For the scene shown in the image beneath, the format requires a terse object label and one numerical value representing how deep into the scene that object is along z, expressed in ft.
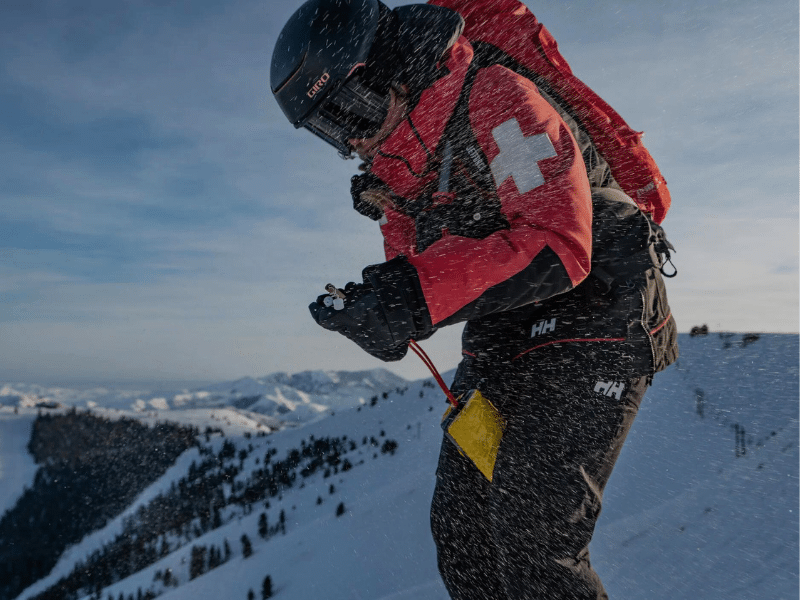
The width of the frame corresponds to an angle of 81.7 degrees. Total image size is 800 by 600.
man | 4.73
